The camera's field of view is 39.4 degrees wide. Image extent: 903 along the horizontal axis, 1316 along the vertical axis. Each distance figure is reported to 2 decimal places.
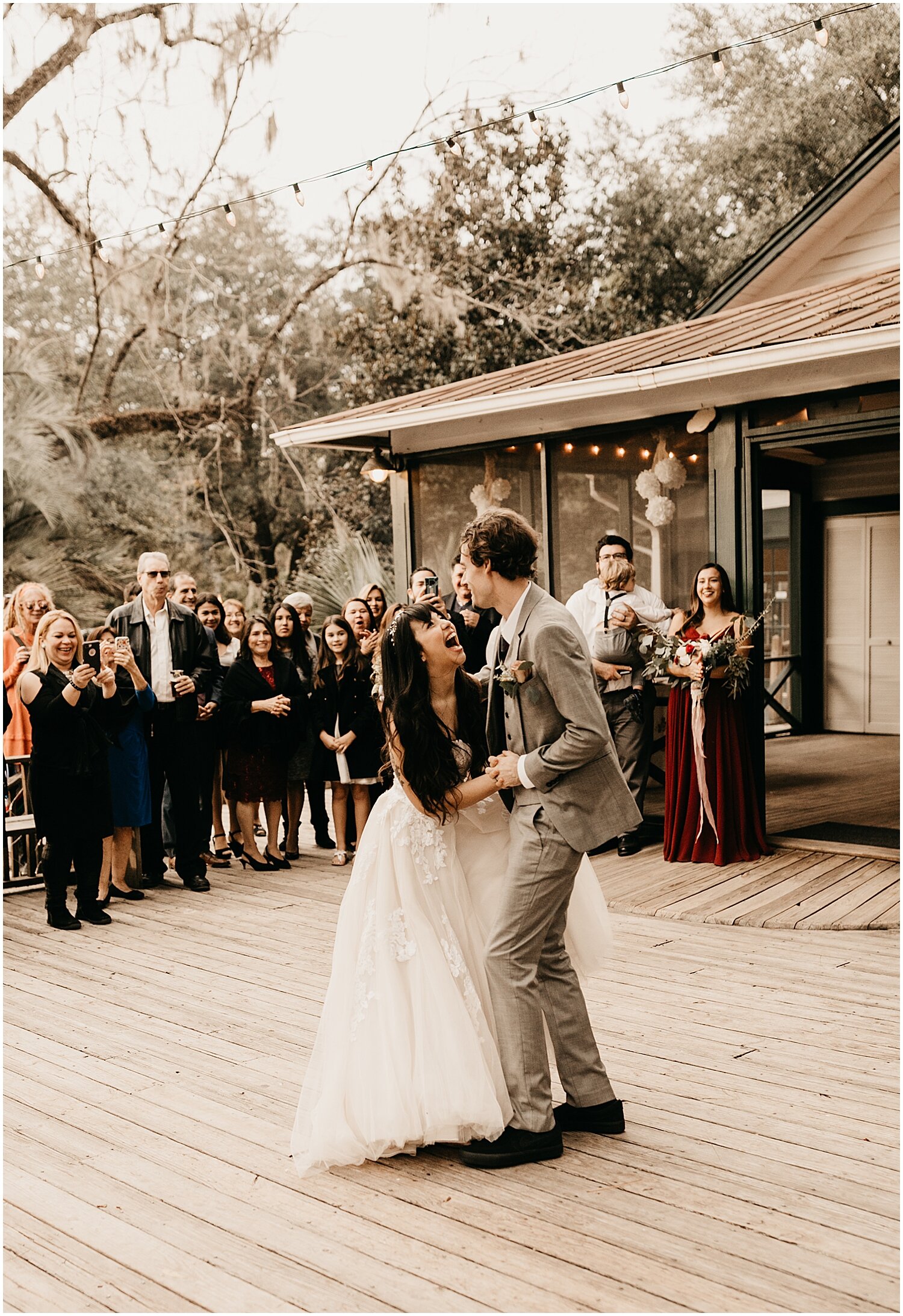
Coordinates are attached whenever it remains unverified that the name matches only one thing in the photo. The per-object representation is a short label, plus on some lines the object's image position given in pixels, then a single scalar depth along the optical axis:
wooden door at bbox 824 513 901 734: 13.43
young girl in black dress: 7.79
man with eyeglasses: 7.92
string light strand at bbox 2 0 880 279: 6.97
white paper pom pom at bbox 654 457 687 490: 8.20
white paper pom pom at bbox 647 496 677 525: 8.27
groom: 3.45
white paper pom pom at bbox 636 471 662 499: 8.33
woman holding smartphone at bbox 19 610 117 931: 6.35
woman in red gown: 7.43
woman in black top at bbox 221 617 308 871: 7.64
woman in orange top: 7.38
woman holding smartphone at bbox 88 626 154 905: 6.90
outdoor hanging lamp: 9.64
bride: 3.47
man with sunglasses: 7.23
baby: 7.93
